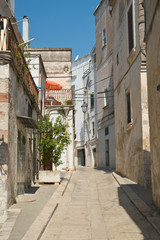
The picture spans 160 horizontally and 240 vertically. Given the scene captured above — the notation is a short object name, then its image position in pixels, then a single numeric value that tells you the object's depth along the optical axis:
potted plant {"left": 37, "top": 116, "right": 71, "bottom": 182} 15.20
